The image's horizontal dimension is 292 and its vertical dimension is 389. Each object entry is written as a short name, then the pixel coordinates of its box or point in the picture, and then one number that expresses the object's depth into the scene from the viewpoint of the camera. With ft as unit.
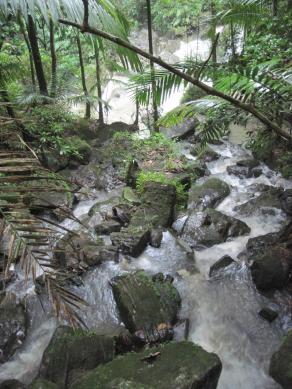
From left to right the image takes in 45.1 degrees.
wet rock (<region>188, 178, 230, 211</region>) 22.68
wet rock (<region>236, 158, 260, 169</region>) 27.50
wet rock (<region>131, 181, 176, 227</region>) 20.43
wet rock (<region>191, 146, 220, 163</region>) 30.01
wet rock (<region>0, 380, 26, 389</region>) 11.21
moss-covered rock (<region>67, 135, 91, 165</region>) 29.43
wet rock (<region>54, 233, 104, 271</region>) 16.37
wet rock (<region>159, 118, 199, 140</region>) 35.06
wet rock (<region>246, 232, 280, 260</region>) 16.64
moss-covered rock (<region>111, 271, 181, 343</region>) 13.25
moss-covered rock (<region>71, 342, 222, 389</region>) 8.73
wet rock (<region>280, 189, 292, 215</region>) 20.81
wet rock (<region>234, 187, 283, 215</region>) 21.54
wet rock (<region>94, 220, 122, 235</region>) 20.02
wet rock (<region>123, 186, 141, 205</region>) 22.60
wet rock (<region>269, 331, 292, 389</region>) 10.79
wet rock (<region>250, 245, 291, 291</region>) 14.74
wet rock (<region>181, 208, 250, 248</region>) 18.90
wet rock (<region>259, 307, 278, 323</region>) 13.97
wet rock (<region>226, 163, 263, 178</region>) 26.55
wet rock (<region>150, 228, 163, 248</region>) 18.95
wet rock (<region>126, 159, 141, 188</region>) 26.01
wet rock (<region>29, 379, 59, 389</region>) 9.93
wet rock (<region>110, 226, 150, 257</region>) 18.11
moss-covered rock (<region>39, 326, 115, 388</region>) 11.64
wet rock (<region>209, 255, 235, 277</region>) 16.72
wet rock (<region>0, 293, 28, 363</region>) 13.33
